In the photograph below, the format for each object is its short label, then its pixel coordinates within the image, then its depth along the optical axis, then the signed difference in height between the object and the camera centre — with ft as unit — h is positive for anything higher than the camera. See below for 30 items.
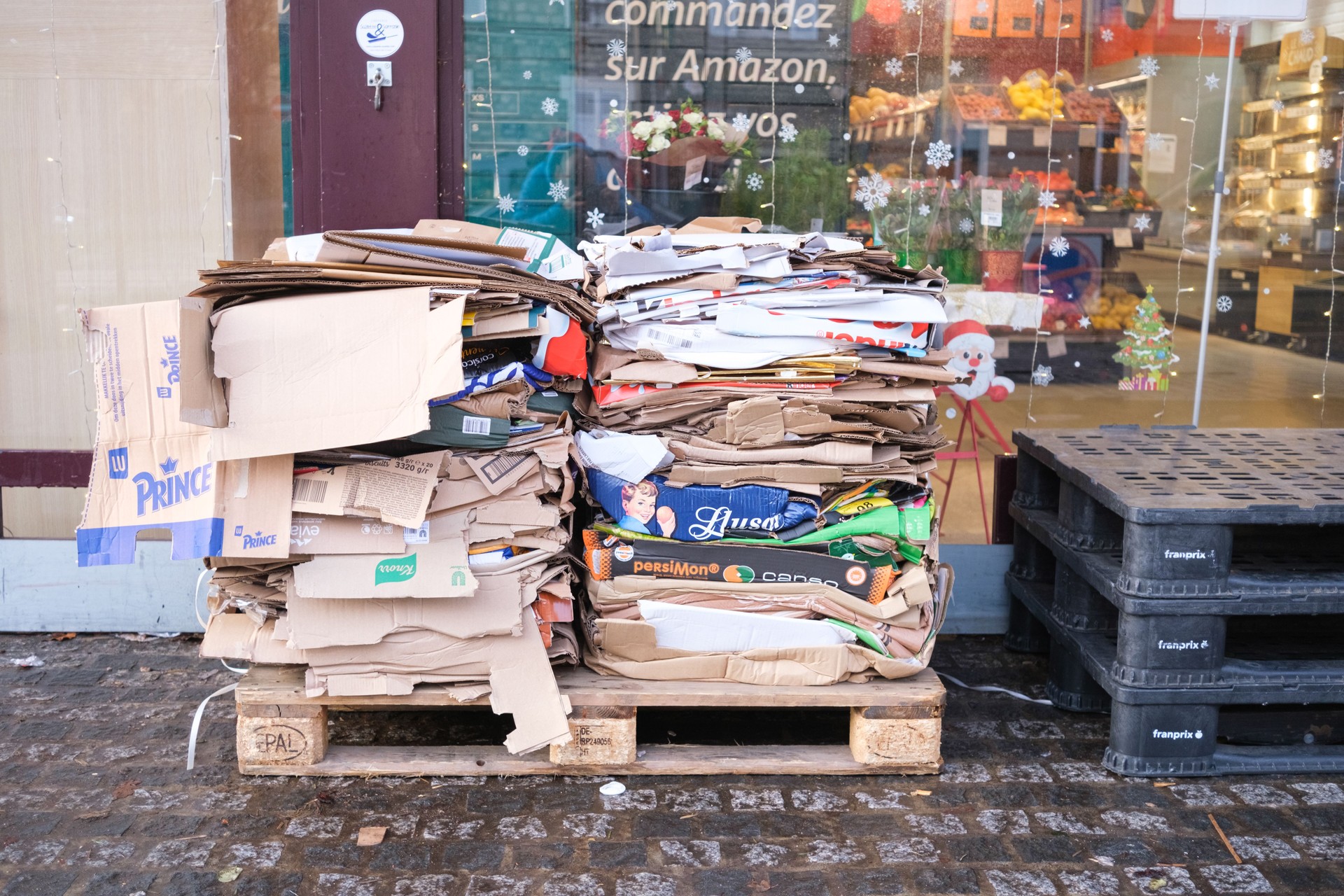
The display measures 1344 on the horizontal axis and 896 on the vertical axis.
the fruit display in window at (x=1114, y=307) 16.94 -0.65
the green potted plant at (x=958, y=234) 16.78 +0.27
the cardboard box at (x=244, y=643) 12.21 -3.90
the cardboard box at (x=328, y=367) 10.84 -1.09
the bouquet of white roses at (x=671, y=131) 16.47 +1.53
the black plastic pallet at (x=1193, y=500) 12.02 -2.36
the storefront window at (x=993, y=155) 16.39 +1.28
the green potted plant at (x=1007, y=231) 16.78 +0.33
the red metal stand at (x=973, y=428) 17.13 -2.36
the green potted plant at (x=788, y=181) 16.56 +0.92
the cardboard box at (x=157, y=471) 11.32 -2.10
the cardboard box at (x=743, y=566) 12.56 -3.13
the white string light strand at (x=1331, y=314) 16.83 -0.68
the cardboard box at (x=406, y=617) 11.87 -3.51
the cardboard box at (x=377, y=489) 11.42 -2.25
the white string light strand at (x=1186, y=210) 16.43 +0.66
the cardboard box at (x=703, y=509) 12.50 -2.56
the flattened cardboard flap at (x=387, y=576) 11.58 -3.06
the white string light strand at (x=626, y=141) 16.39 +1.39
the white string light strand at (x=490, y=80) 16.20 +2.12
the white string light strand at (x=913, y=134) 16.43 +1.56
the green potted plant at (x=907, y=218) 16.75 +0.48
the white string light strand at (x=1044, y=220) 16.47 +0.48
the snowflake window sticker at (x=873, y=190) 16.71 +0.84
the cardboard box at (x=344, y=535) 11.65 -2.70
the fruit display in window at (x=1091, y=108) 16.55 +1.95
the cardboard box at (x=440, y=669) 12.01 -4.07
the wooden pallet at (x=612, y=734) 12.17 -4.70
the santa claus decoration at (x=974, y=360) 17.07 -1.42
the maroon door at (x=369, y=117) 15.80 +1.58
